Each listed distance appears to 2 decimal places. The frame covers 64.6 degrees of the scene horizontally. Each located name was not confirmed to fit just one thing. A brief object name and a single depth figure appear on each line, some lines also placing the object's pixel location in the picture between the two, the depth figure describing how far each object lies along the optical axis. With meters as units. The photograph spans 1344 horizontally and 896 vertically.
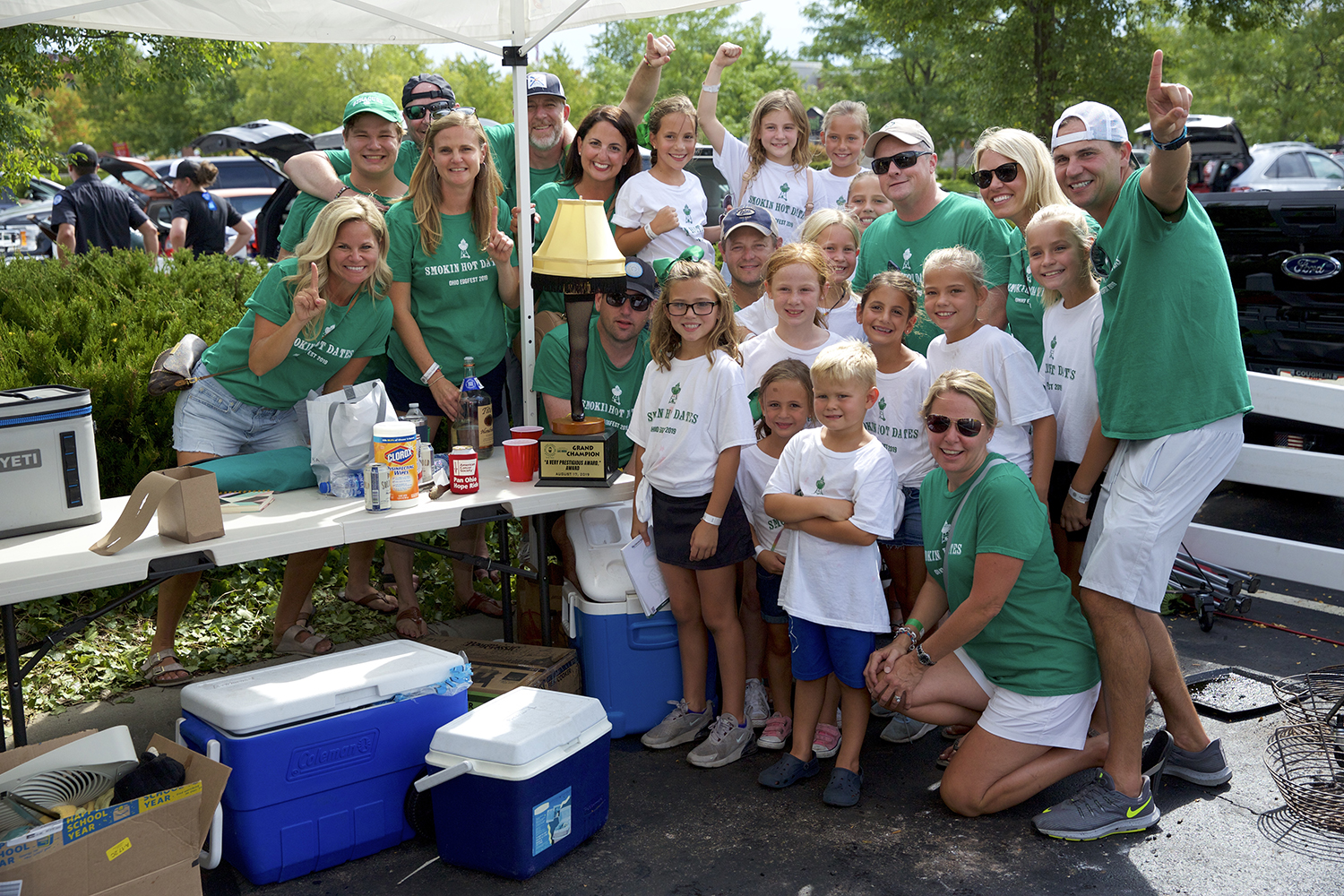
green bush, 5.41
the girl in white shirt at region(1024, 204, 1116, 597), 3.53
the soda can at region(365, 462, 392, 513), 3.58
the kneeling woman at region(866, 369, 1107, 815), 3.24
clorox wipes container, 3.62
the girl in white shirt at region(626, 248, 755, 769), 3.71
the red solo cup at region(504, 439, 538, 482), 4.04
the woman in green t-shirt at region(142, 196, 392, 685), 3.95
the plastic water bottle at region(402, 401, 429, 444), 3.91
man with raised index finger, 3.21
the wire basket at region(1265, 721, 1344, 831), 3.31
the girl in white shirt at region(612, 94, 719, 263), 4.77
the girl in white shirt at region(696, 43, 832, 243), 5.08
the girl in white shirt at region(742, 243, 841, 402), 3.92
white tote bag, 3.78
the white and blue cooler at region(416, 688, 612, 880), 2.99
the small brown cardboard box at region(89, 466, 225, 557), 3.20
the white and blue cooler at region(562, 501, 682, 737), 3.91
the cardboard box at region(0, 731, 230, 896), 2.45
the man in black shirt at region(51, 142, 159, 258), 11.12
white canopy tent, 4.47
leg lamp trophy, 4.01
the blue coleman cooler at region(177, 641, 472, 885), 2.96
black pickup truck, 5.71
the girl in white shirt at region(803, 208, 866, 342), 4.36
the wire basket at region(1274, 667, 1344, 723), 3.42
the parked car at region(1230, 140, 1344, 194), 15.14
